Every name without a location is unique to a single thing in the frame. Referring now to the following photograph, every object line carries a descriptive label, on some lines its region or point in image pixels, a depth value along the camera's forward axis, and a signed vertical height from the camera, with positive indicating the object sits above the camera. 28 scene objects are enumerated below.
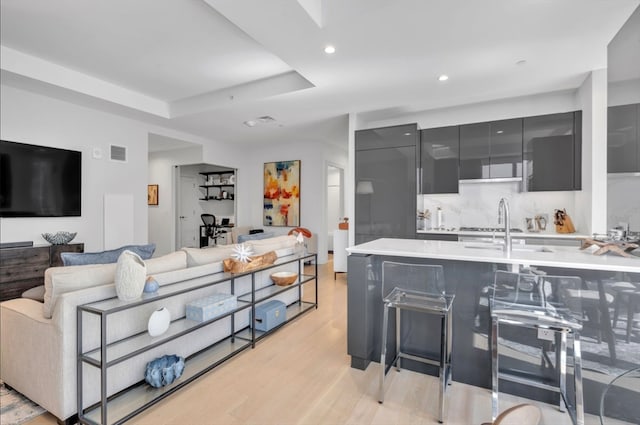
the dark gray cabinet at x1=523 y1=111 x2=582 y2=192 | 3.62 +0.72
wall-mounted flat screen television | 3.63 +0.37
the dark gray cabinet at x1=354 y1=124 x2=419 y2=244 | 4.28 +0.41
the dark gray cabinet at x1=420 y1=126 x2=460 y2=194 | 4.26 +0.73
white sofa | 1.67 -0.77
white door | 7.71 -0.10
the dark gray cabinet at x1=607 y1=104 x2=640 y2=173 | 2.71 +0.67
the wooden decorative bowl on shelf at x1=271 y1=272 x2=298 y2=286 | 3.29 -0.76
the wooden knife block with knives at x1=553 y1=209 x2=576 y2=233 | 3.73 -0.15
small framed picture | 7.27 +0.37
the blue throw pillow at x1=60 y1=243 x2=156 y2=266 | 2.13 -0.37
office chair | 7.69 -0.47
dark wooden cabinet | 3.33 -0.67
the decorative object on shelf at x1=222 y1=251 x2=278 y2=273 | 2.63 -0.49
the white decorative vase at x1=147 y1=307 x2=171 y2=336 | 1.94 -0.74
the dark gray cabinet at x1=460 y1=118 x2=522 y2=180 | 3.92 +0.81
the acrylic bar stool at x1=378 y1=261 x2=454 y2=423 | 1.86 -0.58
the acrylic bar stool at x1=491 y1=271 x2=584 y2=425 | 1.62 -0.59
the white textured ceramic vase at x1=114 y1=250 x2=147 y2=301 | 1.79 -0.42
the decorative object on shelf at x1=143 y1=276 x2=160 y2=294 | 1.96 -0.51
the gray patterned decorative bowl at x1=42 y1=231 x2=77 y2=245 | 3.83 -0.37
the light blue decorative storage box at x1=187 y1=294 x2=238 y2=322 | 2.23 -0.75
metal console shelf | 1.67 -0.90
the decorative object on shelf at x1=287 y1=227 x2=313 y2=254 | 3.82 -0.47
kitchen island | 1.76 -0.68
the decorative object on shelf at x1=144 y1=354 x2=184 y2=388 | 1.99 -1.09
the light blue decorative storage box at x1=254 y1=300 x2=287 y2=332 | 2.94 -1.06
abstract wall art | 6.80 +0.37
